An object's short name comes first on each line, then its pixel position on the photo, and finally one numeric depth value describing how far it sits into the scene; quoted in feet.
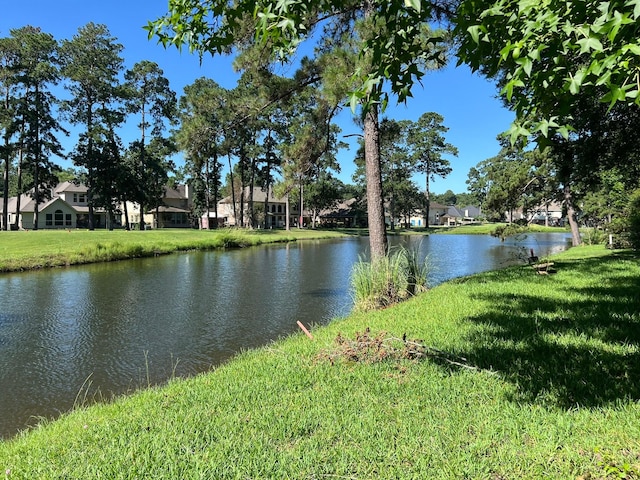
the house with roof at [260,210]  220.14
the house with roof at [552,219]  297.80
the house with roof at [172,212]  196.75
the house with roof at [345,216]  255.91
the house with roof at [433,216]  333.21
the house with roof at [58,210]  151.53
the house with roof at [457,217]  334.85
